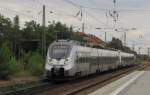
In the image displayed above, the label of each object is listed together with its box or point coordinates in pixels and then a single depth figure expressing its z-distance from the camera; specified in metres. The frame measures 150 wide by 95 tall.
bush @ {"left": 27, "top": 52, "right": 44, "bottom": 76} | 42.31
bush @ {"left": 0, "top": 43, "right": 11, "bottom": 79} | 36.22
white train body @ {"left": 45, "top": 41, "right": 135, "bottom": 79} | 34.50
